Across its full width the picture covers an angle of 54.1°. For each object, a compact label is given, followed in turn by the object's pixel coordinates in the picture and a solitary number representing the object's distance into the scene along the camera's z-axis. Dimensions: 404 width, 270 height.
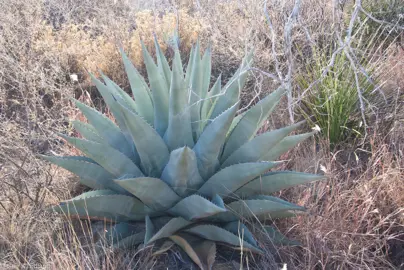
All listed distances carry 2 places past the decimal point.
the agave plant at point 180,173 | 1.88
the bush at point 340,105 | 3.25
